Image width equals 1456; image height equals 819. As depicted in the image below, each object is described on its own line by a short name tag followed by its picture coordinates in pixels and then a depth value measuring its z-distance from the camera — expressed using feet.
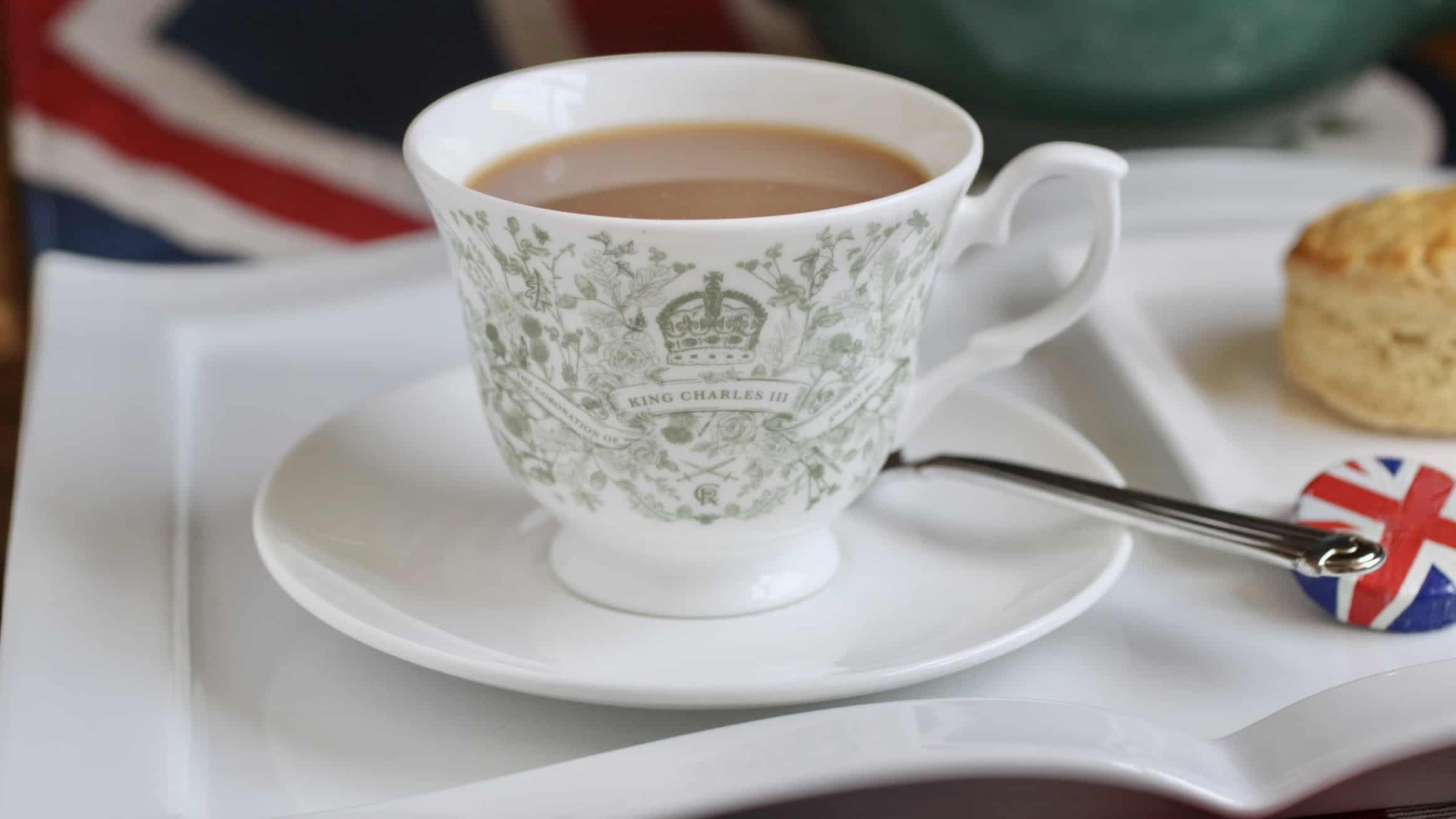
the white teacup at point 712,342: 1.97
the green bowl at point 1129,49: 2.65
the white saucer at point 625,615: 1.96
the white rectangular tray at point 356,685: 1.90
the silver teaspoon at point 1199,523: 2.02
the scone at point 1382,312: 2.23
